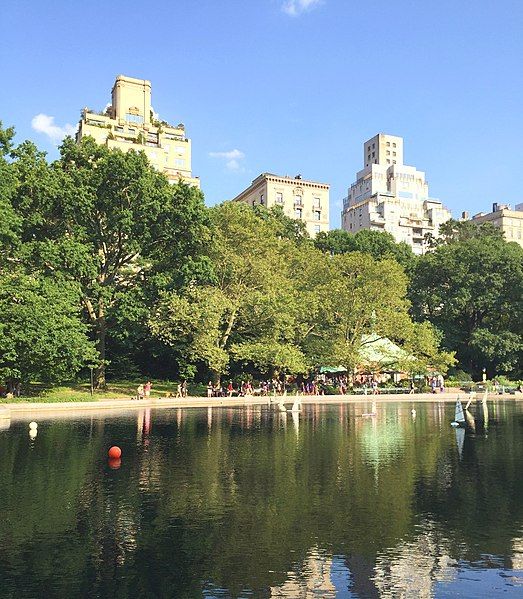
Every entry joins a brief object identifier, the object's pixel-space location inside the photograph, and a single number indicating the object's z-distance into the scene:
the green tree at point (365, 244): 93.44
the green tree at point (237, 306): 54.47
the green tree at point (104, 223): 51.81
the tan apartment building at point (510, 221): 166.62
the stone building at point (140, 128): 116.06
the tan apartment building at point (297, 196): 139.00
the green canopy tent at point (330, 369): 63.12
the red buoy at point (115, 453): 21.69
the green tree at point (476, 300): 77.38
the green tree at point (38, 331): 43.06
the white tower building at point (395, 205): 168.25
